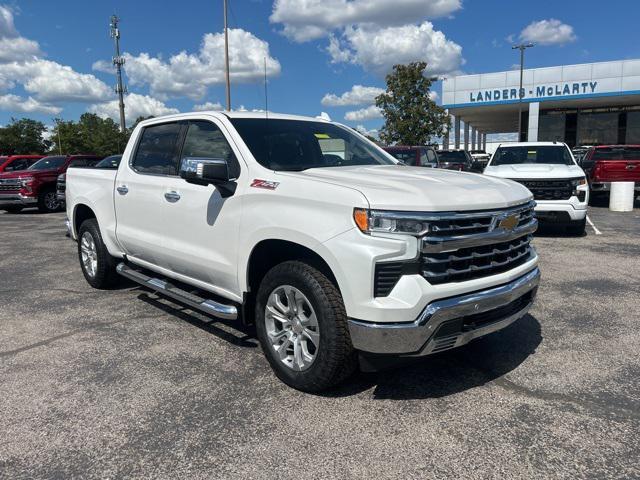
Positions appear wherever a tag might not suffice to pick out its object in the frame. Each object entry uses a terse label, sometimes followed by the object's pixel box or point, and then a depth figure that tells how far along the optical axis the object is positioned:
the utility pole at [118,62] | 46.03
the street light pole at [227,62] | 21.53
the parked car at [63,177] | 14.28
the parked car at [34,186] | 16.11
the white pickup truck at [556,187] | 9.30
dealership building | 36.88
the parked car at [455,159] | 21.39
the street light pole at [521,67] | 38.47
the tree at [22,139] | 65.50
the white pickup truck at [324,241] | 3.04
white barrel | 14.31
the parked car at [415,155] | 15.17
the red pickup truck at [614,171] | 14.92
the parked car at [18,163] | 18.12
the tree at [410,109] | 36.00
